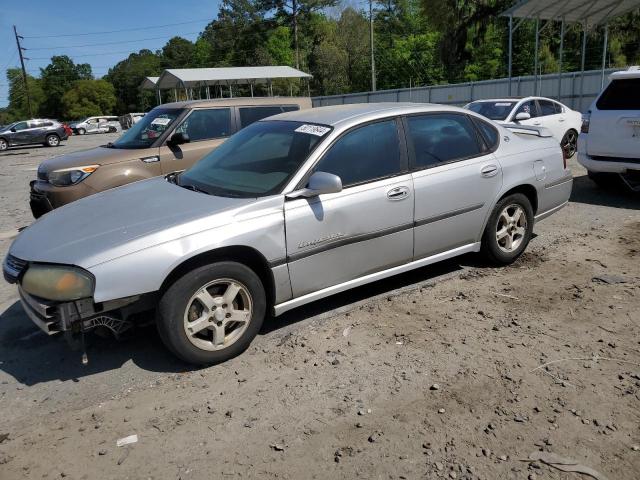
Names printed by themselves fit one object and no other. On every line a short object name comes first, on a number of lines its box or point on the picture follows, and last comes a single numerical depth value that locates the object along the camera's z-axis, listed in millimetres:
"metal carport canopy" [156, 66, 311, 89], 31859
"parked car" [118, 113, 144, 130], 47438
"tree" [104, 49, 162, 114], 89800
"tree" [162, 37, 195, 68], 96875
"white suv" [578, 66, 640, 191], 7492
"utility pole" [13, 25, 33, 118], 59866
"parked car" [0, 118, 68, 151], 29422
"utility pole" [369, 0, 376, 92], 38688
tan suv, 6664
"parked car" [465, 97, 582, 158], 11170
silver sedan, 3369
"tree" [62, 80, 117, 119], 84750
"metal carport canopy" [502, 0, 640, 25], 15598
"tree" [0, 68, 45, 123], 97500
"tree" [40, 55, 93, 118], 95562
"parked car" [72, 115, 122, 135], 49281
